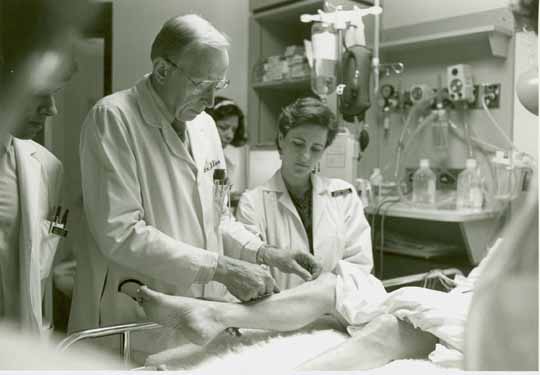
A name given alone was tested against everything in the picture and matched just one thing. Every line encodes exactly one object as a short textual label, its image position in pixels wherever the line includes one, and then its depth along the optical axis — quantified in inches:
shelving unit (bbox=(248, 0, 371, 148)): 80.4
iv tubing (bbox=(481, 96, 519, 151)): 72.2
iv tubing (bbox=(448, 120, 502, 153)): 77.2
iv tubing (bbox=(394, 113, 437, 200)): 90.7
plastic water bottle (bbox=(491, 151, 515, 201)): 56.4
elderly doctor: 48.7
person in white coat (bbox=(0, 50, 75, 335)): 43.2
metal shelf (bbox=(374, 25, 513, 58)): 74.7
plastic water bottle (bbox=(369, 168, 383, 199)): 87.6
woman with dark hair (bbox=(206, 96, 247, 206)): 74.4
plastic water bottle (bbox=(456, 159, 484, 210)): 74.2
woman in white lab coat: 66.1
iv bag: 76.5
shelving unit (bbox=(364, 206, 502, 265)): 66.6
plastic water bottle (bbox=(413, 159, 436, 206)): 84.2
